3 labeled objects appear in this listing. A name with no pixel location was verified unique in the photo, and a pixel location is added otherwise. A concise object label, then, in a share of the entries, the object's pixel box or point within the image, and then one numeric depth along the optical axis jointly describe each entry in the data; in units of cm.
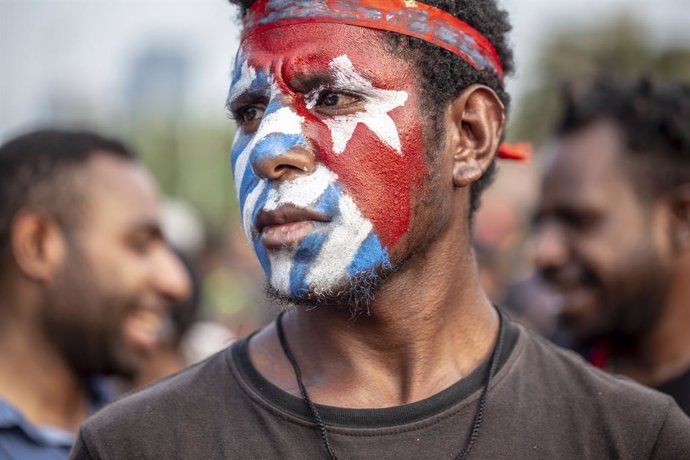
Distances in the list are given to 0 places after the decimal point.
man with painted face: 264
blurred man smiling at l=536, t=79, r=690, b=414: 436
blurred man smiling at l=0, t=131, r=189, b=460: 419
